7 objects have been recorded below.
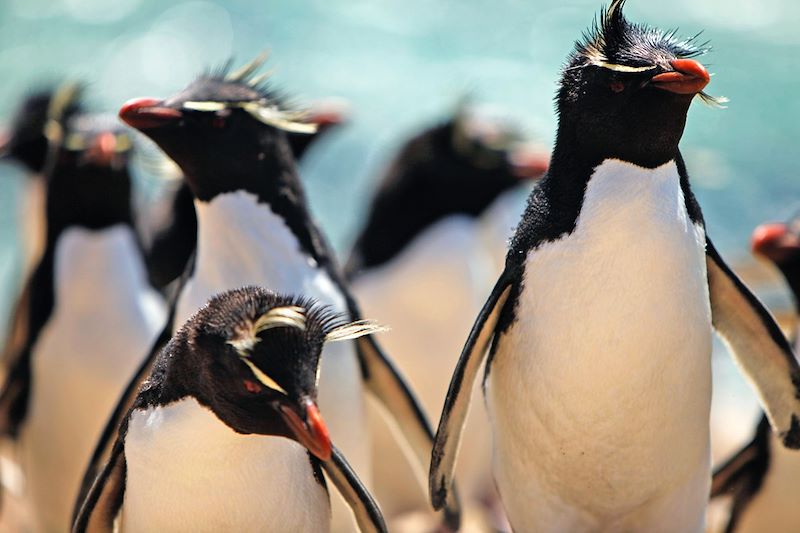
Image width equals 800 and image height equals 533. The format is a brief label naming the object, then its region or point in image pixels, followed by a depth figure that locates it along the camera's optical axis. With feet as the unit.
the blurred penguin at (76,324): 30.68
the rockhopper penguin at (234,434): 17.87
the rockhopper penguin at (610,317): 20.12
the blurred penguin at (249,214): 23.82
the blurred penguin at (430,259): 36.22
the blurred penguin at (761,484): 27.48
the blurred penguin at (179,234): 36.50
